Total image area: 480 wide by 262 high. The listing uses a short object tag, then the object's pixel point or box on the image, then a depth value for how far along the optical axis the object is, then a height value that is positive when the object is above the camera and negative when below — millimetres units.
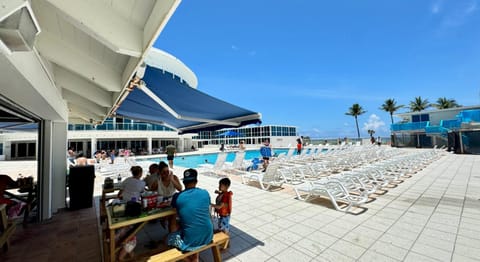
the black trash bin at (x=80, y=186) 5292 -1118
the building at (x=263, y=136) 42000 +526
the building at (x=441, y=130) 18495 +221
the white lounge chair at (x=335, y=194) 4676 -1452
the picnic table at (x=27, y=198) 4707 -1294
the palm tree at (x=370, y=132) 34081 +452
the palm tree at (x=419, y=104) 39562 +5724
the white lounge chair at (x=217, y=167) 9594 -1312
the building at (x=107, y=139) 24297 +618
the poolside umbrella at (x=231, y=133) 23436 +690
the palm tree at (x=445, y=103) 37350 +5476
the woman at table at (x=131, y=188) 3453 -813
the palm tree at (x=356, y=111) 42266 +5196
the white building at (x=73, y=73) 1686 +1013
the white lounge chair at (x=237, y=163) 9859 -1205
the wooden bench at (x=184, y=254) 2197 -1298
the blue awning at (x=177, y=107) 3882 +913
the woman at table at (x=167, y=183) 3950 -832
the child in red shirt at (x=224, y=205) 3203 -1056
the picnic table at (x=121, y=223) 2417 -987
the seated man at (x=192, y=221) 2387 -983
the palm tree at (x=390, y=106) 38938 +5424
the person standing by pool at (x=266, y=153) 10727 -798
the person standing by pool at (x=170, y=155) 11922 -812
